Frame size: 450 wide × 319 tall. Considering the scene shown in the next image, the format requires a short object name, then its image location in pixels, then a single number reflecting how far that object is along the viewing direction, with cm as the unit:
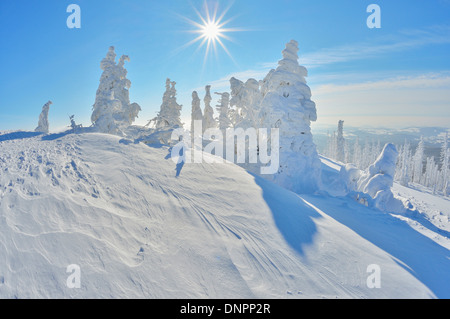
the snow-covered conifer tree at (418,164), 6253
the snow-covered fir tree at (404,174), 4878
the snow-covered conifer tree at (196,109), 3927
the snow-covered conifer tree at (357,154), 7610
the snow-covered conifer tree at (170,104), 3048
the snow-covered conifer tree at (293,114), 1591
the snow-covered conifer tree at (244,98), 2961
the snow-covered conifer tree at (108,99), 1962
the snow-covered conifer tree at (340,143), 4934
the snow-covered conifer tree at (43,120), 2552
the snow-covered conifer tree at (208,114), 4084
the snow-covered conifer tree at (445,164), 5400
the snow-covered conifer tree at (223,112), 3534
